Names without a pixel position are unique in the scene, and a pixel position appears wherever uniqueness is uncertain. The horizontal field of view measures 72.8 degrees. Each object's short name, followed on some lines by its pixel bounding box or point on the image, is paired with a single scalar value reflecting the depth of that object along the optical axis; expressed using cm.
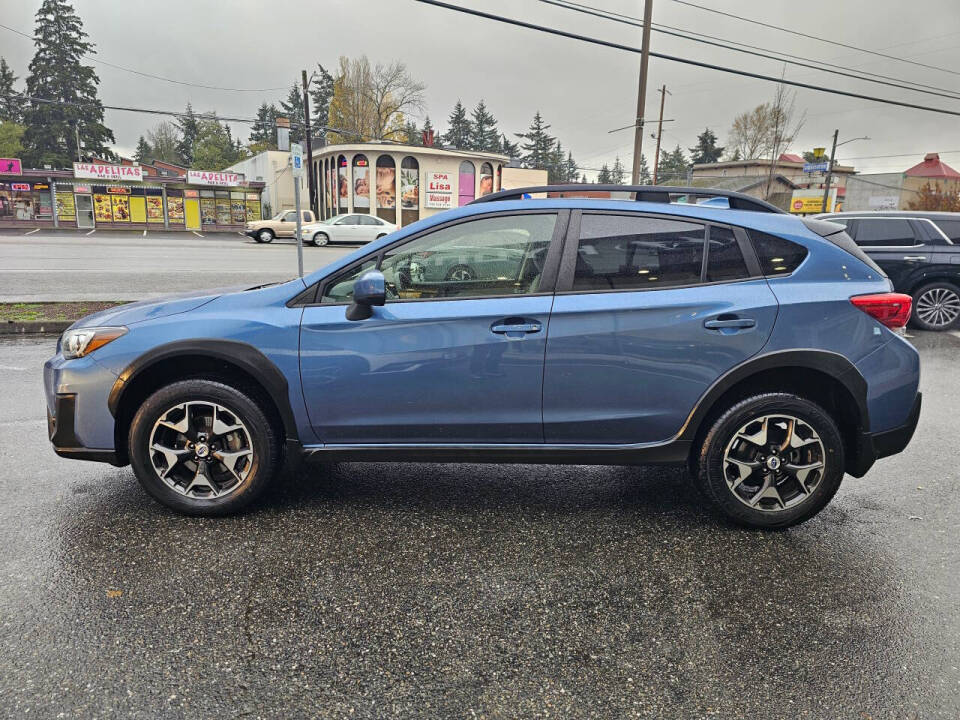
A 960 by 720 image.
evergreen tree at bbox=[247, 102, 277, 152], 9356
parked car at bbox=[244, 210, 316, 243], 3166
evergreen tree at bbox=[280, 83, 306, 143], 8955
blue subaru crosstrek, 322
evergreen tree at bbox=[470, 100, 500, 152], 10119
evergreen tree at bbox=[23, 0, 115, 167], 6519
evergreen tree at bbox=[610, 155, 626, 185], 9160
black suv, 982
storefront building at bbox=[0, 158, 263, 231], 3981
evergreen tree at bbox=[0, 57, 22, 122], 6818
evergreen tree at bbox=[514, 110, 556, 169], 10162
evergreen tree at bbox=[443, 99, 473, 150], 10200
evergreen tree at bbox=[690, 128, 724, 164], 9656
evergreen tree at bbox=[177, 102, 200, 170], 9750
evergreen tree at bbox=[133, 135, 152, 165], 10088
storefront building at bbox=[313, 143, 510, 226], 4288
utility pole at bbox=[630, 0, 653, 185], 1703
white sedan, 3034
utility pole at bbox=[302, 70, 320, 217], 3646
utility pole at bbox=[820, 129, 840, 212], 4291
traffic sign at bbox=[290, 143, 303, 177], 1042
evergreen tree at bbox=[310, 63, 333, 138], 8581
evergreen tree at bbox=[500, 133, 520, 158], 10362
